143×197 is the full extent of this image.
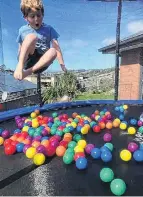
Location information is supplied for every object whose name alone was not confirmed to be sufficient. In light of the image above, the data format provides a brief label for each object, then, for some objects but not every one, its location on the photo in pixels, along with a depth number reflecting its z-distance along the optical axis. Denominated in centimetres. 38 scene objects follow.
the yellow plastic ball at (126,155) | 107
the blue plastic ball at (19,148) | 122
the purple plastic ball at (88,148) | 114
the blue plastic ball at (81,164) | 98
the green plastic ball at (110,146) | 117
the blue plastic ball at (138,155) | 105
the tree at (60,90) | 451
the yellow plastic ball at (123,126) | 159
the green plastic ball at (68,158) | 104
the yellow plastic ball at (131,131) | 149
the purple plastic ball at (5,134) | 145
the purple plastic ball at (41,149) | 111
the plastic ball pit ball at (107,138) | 133
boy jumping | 95
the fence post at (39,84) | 194
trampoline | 83
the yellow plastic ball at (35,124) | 165
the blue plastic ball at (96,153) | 108
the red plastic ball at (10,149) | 119
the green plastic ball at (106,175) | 86
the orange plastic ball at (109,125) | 162
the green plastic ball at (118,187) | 79
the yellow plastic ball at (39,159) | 105
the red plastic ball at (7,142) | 124
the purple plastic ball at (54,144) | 117
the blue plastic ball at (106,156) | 104
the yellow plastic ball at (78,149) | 110
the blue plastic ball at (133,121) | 170
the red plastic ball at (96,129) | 153
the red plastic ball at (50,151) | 113
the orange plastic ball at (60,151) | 113
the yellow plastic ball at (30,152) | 112
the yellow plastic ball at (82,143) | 119
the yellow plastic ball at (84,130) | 148
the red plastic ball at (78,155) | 104
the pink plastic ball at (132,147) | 115
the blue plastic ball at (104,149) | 108
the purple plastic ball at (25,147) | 119
